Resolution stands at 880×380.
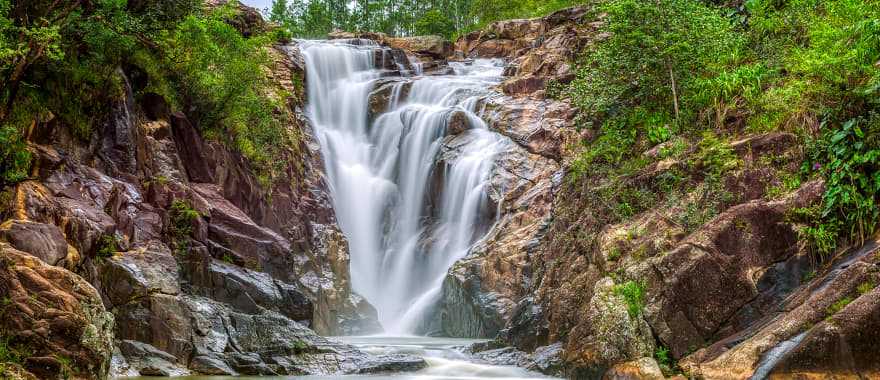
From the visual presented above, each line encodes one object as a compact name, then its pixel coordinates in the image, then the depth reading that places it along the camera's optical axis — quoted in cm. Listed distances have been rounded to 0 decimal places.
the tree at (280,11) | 7231
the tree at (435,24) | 6486
